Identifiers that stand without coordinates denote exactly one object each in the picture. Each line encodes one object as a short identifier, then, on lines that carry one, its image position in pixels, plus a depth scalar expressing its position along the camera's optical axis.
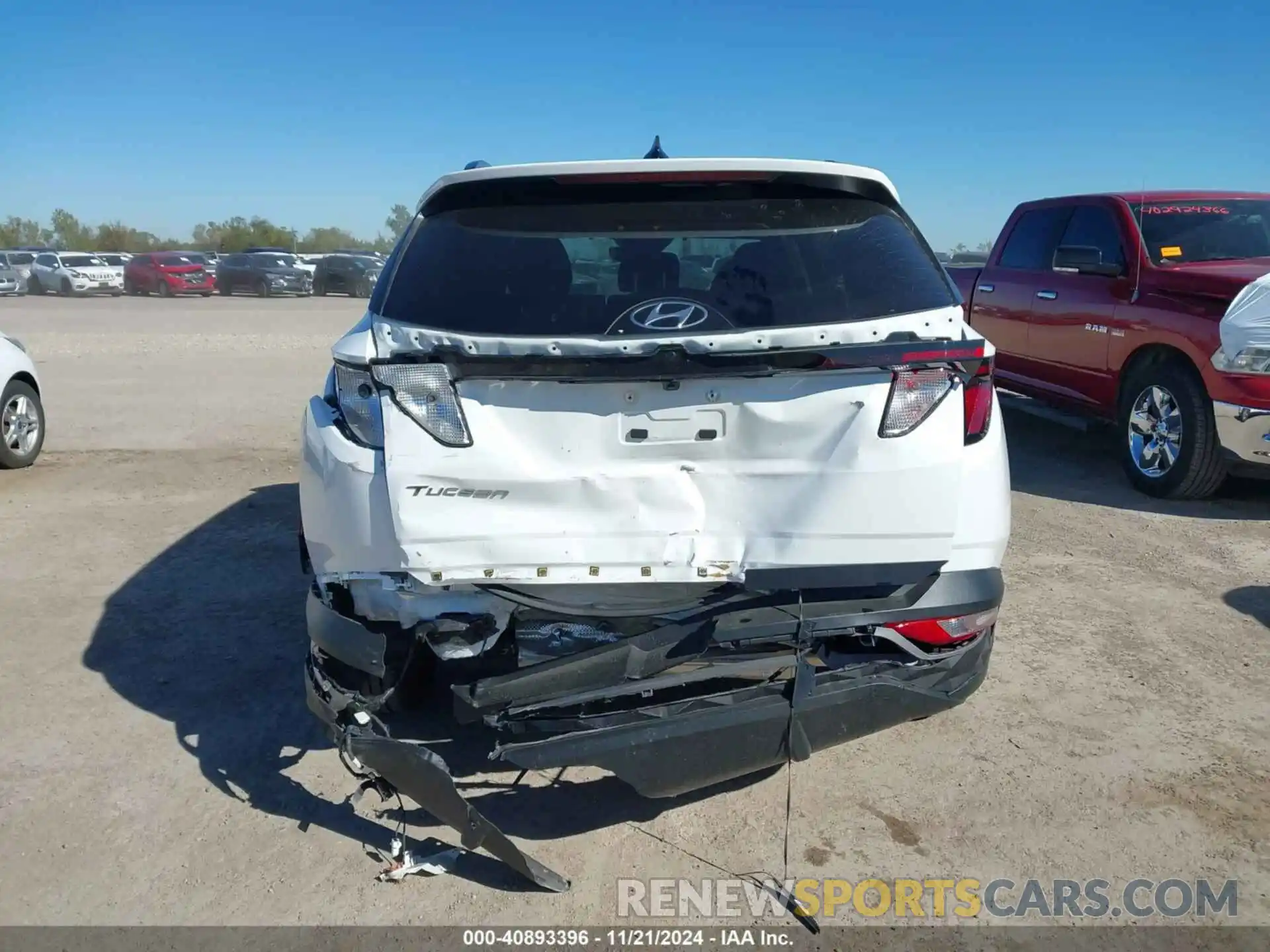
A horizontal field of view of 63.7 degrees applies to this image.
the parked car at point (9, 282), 36.66
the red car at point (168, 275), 35.81
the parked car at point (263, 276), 35.22
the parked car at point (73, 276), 36.50
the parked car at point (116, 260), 37.65
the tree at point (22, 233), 86.81
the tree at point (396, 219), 59.70
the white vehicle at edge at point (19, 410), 7.59
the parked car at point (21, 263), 37.38
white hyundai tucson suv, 2.72
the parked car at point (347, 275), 34.47
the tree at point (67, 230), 91.25
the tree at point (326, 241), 86.94
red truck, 6.32
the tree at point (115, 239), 78.19
